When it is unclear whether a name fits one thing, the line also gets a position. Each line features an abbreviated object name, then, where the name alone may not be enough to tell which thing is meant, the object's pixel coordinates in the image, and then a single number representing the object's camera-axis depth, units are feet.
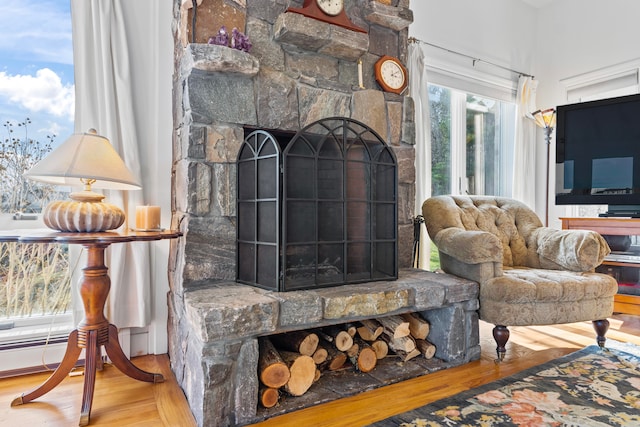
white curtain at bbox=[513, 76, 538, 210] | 12.56
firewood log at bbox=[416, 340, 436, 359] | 6.79
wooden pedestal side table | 5.13
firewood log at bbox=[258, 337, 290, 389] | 5.19
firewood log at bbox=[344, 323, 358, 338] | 6.40
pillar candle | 5.76
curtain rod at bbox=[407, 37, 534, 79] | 9.96
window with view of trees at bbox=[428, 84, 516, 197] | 11.23
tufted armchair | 6.69
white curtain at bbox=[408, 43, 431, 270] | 9.94
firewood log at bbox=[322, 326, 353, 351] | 6.16
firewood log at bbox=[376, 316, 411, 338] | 6.64
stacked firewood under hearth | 5.30
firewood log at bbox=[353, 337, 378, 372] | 6.26
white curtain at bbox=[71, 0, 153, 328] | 6.53
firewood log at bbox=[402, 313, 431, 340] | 6.95
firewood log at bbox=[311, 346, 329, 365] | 5.95
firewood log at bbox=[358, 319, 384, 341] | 6.53
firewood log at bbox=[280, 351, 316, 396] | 5.47
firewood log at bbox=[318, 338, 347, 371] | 6.17
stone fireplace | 4.85
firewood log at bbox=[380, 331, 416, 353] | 6.66
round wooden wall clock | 7.81
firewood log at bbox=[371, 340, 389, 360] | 6.59
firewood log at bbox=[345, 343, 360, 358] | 6.31
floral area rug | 4.95
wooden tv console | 9.58
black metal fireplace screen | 5.73
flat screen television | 9.86
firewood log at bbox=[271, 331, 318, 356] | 5.80
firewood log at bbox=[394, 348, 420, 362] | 6.71
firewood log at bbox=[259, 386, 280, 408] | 5.17
